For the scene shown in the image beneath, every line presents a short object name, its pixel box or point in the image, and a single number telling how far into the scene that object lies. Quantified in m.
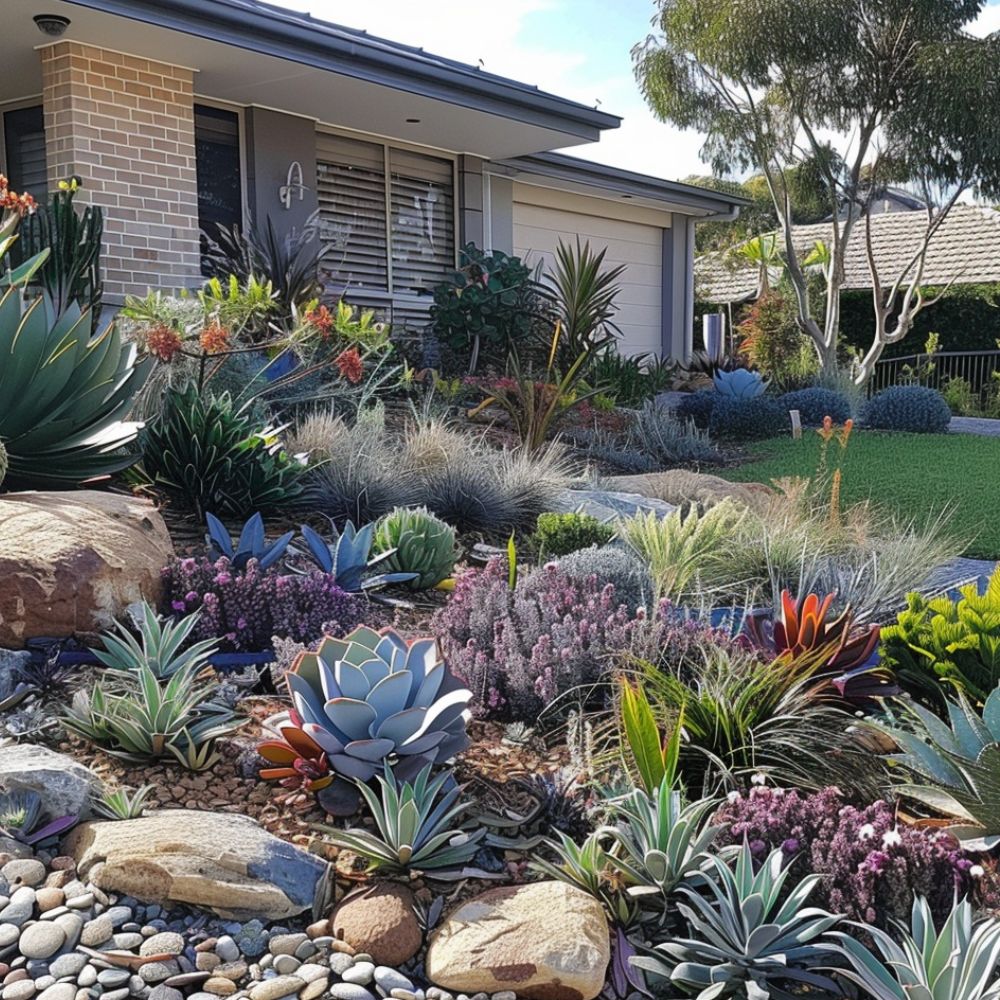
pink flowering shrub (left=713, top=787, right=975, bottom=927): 2.83
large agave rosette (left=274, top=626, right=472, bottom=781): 3.08
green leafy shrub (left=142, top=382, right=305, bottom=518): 5.84
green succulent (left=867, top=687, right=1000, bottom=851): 3.06
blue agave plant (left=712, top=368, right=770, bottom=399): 13.07
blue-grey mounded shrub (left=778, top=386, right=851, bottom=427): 13.31
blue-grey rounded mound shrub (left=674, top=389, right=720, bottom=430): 12.55
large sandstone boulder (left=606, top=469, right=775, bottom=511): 7.20
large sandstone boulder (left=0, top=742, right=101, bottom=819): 2.93
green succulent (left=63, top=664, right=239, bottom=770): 3.31
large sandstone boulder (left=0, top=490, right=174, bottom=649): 4.01
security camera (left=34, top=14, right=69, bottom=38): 8.56
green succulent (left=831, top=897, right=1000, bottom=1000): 2.38
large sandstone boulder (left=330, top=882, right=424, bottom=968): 2.63
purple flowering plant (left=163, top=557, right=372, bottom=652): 4.28
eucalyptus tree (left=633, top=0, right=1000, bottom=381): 15.66
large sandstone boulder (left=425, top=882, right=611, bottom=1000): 2.57
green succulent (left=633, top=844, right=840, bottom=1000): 2.56
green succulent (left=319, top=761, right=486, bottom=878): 2.83
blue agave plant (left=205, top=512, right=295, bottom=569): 4.82
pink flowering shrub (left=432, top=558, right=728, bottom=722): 3.89
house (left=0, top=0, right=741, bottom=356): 9.32
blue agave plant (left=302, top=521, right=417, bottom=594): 4.93
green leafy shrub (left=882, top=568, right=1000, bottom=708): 3.79
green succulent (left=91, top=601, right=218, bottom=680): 3.69
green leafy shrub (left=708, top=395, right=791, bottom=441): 12.09
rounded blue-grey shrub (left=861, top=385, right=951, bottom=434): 13.30
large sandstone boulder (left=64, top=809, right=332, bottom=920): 2.69
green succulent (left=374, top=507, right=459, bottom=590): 5.30
